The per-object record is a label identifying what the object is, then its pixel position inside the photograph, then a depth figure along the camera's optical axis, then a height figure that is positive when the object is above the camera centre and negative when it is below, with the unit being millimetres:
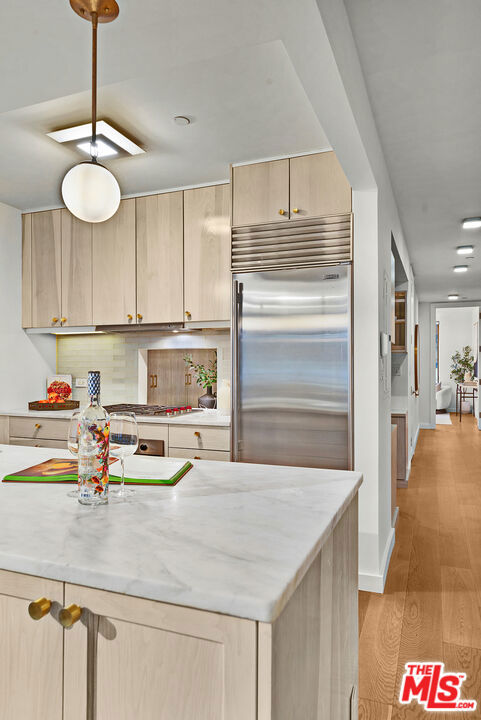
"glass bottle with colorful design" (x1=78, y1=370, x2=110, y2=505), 1219 -241
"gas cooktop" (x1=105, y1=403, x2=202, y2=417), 3518 -371
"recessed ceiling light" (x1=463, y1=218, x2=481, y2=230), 4301 +1199
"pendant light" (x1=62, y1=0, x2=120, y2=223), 1664 +578
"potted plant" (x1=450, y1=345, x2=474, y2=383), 12250 -132
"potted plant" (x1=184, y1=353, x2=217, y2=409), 3810 -138
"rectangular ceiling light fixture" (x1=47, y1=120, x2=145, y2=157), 2643 +1226
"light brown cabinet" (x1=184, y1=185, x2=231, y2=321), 3363 +729
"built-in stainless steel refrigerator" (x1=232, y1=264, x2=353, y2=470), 2836 -45
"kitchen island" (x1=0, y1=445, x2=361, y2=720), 764 -425
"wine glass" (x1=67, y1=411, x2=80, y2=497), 1241 -186
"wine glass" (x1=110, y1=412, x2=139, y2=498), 1268 -194
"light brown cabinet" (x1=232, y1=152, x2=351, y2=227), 2900 +1031
